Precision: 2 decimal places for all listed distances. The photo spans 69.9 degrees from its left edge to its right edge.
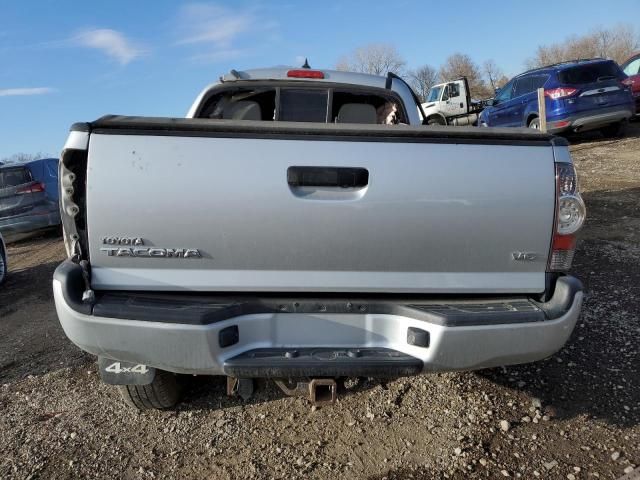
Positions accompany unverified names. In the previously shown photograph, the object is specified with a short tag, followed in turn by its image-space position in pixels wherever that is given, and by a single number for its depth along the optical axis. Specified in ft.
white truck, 63.98
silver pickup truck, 6.53
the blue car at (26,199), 29.04
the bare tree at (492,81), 201.67
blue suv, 33.76
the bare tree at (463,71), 191.26
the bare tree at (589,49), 200.13
